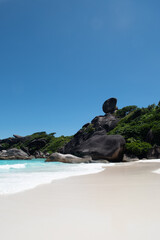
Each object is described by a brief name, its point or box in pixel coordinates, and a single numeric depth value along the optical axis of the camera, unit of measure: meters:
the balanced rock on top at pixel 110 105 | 47.19
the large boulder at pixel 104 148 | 16.23
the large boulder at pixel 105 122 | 32.09
